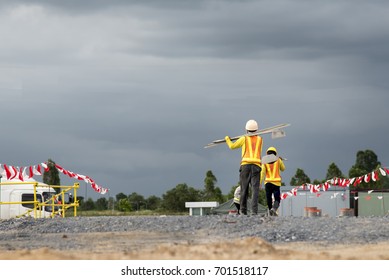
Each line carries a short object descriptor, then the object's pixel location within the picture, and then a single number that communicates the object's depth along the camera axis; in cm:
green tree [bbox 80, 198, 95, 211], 8431
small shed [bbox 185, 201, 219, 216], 4800
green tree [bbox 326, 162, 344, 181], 8324
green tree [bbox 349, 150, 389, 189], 9905
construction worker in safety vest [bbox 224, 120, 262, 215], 2294
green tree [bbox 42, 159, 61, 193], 7856
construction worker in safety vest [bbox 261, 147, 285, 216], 2448
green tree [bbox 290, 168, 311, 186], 8284
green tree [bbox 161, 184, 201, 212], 7100
